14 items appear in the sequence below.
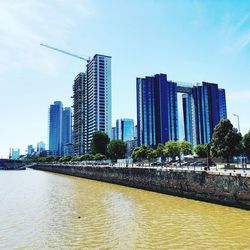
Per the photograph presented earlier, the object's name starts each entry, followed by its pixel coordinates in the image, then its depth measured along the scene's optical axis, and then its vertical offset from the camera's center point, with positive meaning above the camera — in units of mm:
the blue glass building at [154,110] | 154000 +27626
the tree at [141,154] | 94312 +3532
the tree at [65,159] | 151175 +3532
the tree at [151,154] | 93225 +3494
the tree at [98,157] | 111062 +3202
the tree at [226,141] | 47806 +3754
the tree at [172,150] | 93500 +4624
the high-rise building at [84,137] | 193875 +18058
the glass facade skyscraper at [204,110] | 160500 +28587
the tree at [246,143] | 53125 +3736
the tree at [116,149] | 111000 +6004
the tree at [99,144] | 133000 +9605
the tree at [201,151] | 83575 +3848
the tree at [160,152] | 99012 +4348
